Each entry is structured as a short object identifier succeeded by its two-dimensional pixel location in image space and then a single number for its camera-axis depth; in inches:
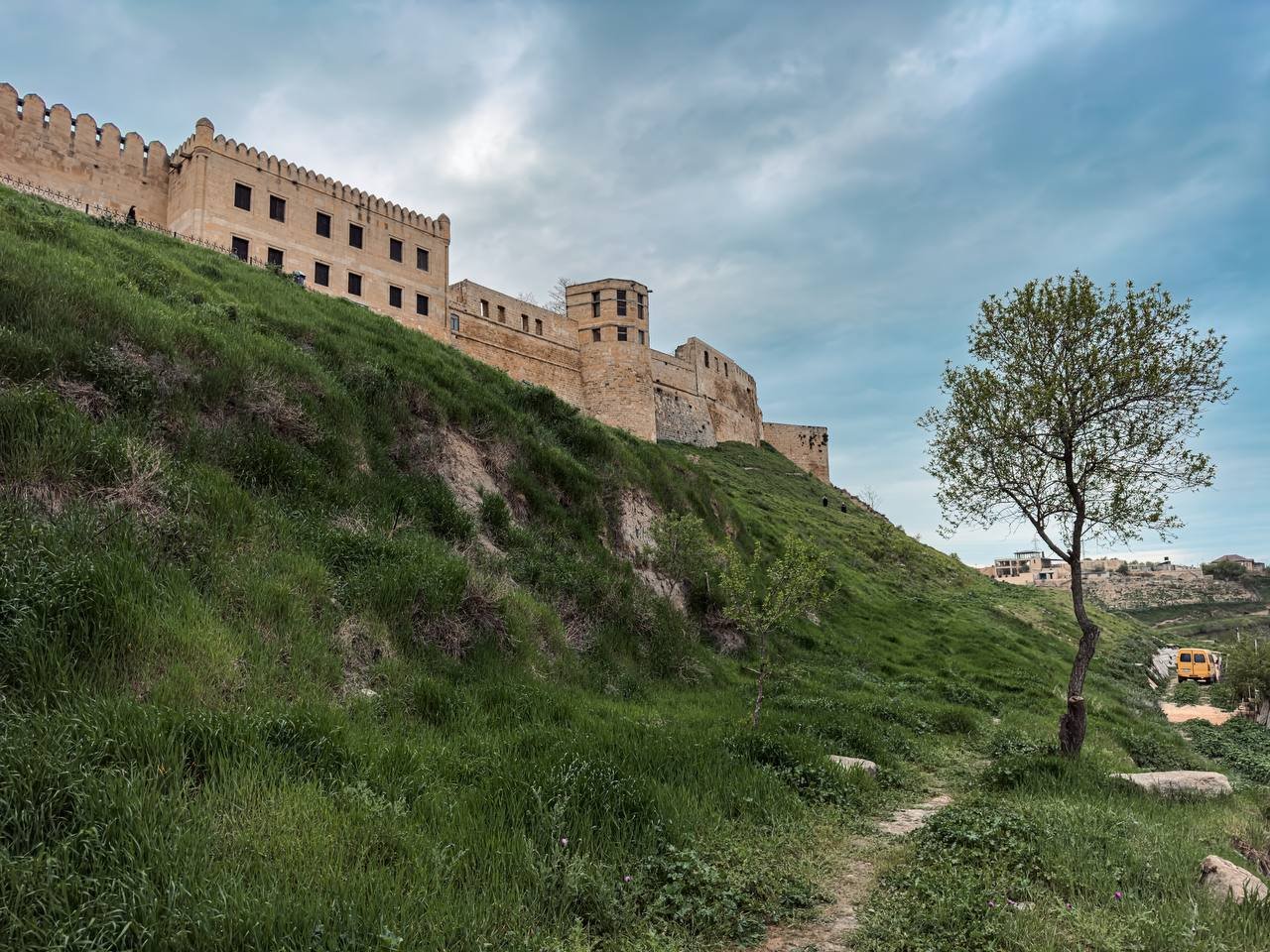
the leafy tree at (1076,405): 452.4
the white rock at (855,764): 348.2
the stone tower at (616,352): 2064.5
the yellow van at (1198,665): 1540.4
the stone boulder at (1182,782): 340.8
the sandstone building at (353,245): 1146.0
